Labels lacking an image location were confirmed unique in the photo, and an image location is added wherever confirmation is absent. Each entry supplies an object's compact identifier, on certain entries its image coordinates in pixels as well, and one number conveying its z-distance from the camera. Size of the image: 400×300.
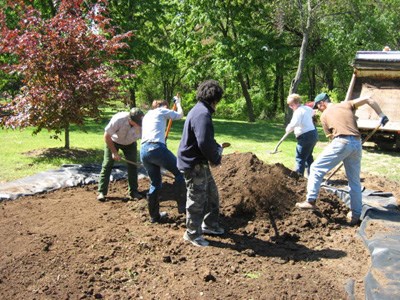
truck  10.61
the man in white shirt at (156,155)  4.91
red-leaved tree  7.89
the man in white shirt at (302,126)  6.51
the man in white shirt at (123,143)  5.54
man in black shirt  4.01
